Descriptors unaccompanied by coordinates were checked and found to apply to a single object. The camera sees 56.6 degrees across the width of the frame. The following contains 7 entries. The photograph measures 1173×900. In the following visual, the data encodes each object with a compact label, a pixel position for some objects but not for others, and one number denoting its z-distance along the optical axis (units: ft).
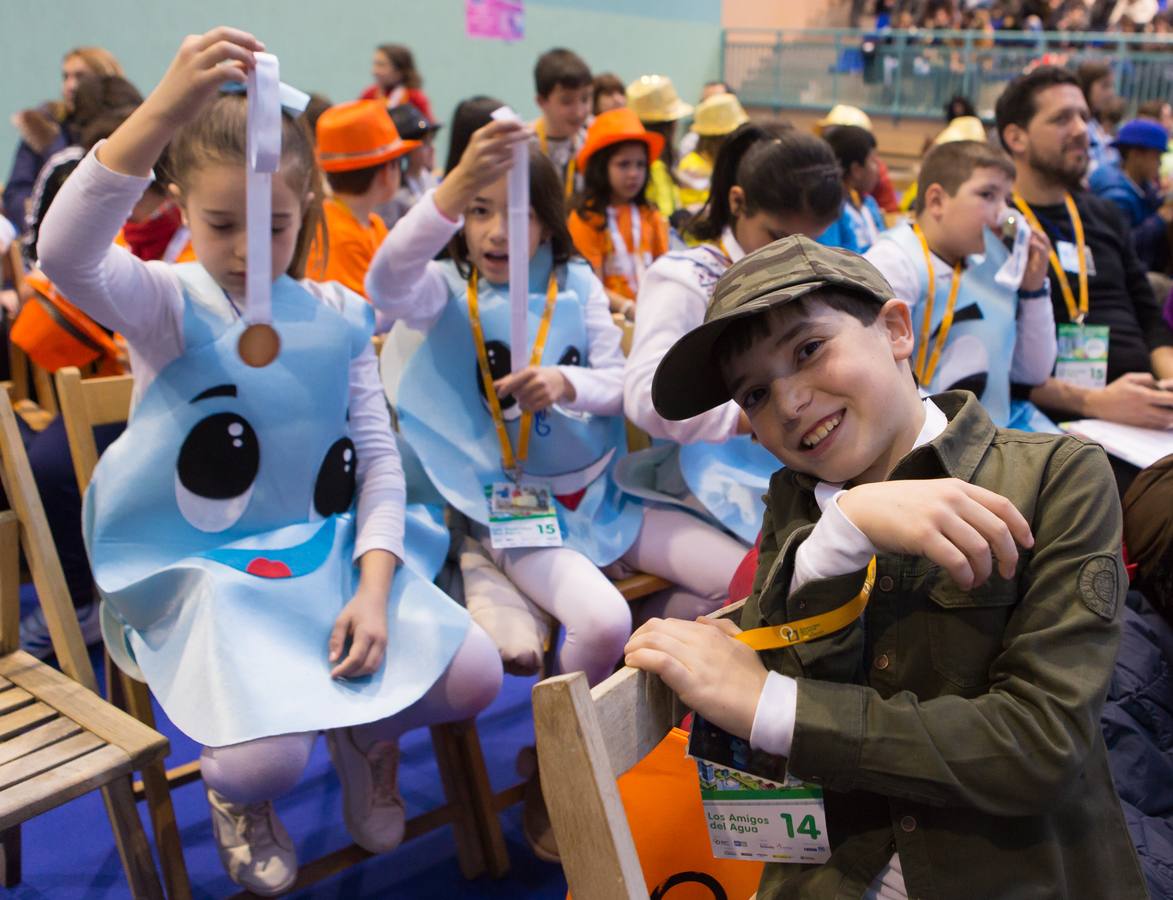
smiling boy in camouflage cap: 3.05
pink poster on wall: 32.14
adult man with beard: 9.66
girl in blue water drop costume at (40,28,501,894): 5.04
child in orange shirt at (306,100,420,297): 11.63
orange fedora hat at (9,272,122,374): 8.38
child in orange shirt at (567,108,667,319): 13.51
